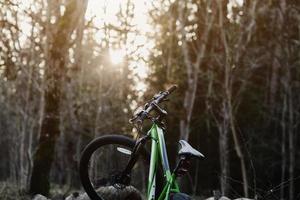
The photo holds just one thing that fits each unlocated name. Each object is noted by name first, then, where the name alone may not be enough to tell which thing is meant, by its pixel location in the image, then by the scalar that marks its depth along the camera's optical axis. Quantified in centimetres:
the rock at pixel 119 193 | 623
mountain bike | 503
